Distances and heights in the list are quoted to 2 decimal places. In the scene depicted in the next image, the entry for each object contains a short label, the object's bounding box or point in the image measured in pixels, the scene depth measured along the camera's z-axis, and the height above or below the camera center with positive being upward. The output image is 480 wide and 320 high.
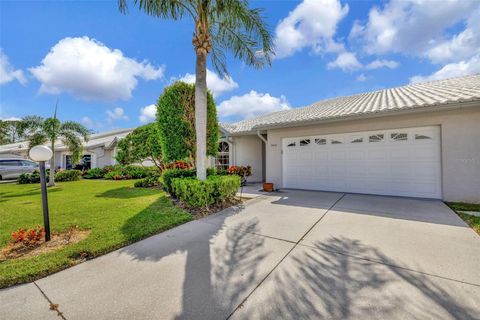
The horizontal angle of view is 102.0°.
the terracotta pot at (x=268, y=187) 8.77 -1.20
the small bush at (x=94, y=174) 16.39 -0.87
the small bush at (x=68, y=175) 14.48 -0.86
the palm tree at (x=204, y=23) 5.93 +4.64
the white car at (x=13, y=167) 15.16 -0.19
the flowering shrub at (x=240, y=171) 10.09 -0.52
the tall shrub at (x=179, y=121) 7.73 +1.66
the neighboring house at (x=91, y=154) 19.19 +1.06
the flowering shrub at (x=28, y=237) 3.61 -1.37
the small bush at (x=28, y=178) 13.58 -0.93
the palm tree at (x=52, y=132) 11.36 +1.98
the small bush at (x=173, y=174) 7.62 -0.49
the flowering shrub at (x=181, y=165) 9.27 -0.14
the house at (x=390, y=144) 5.97 +0.54
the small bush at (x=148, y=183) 11.27 -1.18
